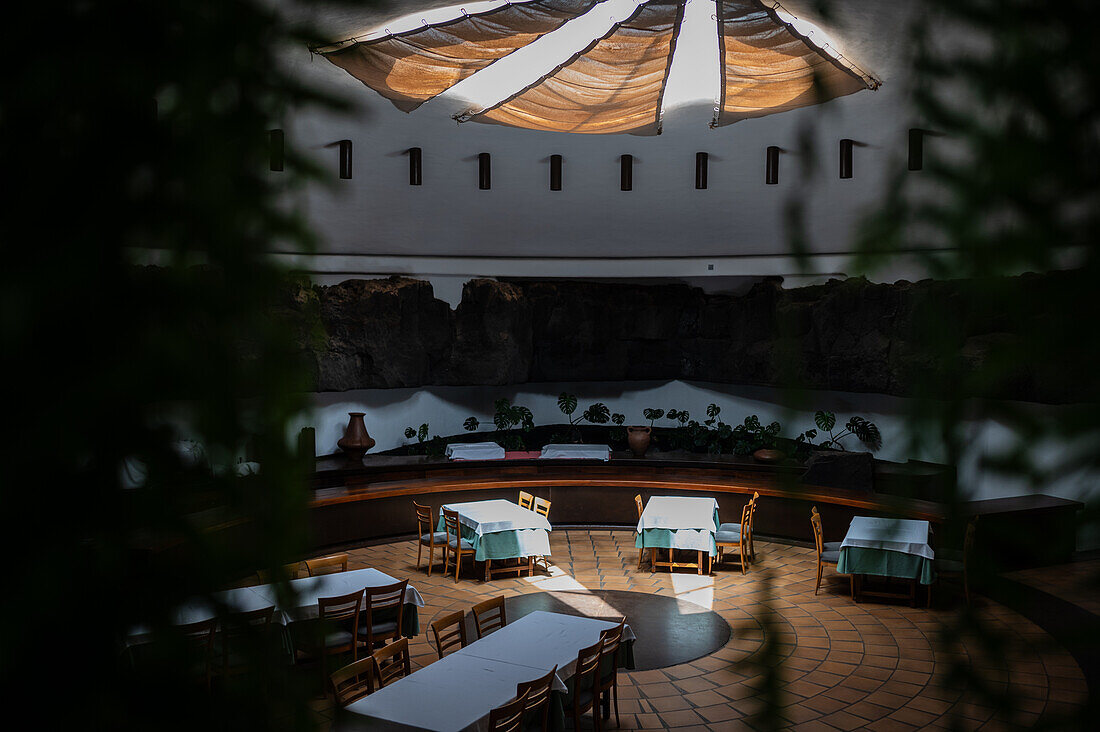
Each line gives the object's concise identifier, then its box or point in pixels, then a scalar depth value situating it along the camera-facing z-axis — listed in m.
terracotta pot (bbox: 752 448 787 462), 10.40
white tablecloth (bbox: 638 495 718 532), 8.11
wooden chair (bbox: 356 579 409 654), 5.47
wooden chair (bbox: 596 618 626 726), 4.75
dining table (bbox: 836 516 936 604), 6.93
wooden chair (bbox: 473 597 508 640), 5.29
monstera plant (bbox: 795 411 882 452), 10.80
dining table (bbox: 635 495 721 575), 8.02
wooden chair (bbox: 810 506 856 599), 7.38
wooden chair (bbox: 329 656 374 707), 4.03
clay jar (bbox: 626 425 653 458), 11.09
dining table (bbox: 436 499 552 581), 7.89
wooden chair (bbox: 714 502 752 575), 8.16
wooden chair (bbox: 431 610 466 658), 4.96
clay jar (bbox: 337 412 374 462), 10.36
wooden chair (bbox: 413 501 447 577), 8.10
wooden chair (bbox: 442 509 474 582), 7.90
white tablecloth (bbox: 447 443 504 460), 10.70
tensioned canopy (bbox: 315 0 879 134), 6.88
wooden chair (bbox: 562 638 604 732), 4.34
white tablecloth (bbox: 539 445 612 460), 10.84
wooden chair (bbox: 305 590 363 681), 5.06
